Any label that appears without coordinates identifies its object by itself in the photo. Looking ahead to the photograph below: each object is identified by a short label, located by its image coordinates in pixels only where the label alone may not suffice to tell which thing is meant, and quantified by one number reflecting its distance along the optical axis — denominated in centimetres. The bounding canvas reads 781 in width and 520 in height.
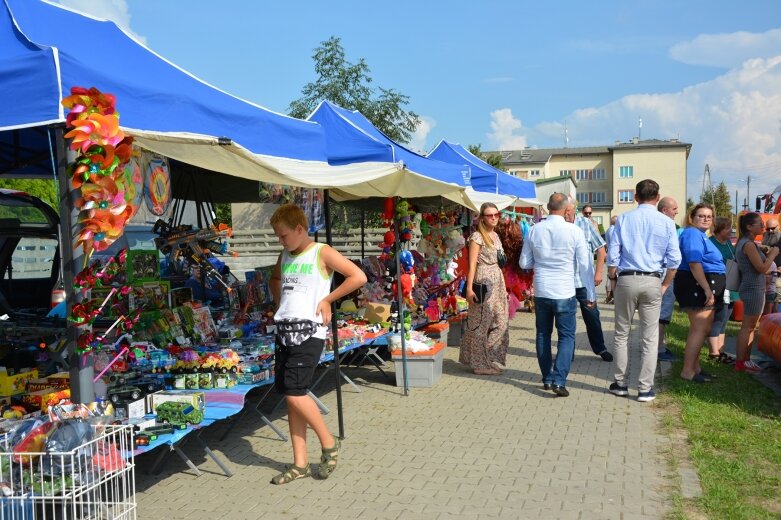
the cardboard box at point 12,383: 454
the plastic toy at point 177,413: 440
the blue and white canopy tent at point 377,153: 652
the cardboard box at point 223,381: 513
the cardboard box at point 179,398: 458
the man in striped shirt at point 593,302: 793
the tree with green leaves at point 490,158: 4416
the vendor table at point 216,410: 450
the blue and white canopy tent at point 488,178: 1068
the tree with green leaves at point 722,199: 7777
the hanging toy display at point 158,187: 523
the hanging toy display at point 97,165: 308
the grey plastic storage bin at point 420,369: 729
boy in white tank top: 436
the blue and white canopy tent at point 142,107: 324
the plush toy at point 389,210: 856
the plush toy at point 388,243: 880
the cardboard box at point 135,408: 433
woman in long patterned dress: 767
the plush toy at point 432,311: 897
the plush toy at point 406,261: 841
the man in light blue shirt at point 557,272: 662
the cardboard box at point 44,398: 387
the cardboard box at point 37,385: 460
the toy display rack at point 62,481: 304
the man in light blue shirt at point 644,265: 632
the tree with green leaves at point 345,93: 2505
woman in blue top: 695
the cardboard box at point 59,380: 462
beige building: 7562
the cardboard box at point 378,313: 797
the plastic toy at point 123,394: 441
